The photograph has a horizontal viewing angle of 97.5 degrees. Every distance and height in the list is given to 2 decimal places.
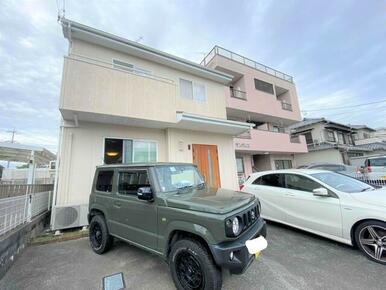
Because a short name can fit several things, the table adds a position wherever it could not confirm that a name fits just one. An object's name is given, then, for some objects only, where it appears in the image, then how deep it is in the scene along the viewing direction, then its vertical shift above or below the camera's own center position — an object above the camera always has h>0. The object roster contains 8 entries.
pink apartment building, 13.06 +4.81
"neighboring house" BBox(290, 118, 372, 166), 17.61 +2.38
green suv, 1.97 -0.71
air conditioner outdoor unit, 4.78 -1.17
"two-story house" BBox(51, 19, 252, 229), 5.09 +1.85
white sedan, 3.01 -0.92
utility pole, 26.57 +7.30
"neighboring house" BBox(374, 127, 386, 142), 29.57 +4.83
